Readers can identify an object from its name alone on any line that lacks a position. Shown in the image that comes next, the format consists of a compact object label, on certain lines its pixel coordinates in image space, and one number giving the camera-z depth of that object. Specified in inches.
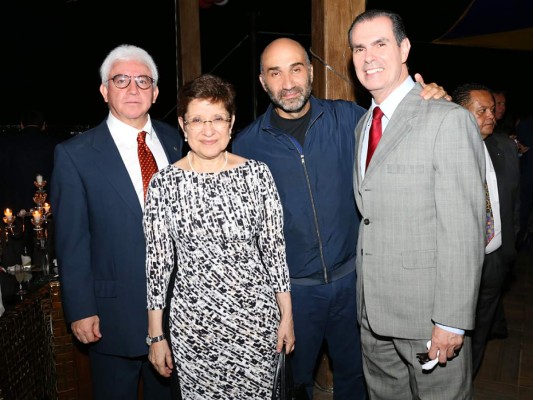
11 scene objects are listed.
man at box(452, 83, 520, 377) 116.3
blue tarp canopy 255.4
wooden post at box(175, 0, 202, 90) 186.7
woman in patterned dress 74.1
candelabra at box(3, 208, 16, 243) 107.9
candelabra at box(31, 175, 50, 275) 103.3
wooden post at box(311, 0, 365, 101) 110.3
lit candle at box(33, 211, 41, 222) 105.7
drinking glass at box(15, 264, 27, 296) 93.4
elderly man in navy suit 80.5
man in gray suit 68.2
